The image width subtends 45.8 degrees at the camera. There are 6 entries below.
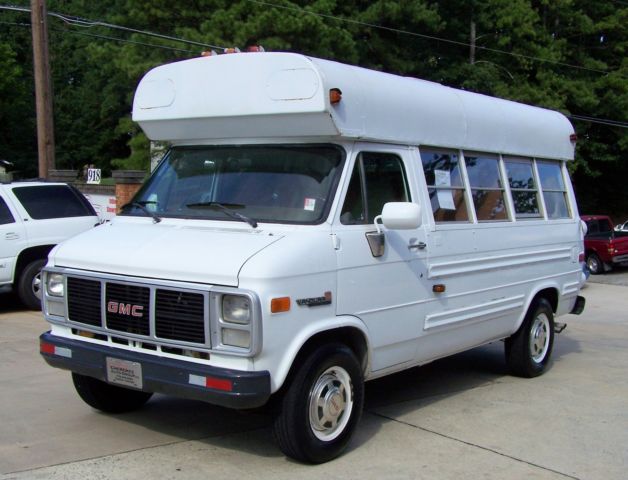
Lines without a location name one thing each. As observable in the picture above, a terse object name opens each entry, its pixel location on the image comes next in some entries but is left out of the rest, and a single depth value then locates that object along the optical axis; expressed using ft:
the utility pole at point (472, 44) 91.30
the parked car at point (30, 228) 36.60
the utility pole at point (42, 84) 57.52
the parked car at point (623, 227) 82.17
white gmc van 15.15
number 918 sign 66.74
